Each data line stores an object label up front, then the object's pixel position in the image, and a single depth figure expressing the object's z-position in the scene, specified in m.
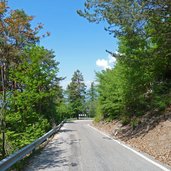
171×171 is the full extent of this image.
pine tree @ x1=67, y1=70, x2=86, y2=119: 102.31
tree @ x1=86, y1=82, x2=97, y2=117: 100.58
